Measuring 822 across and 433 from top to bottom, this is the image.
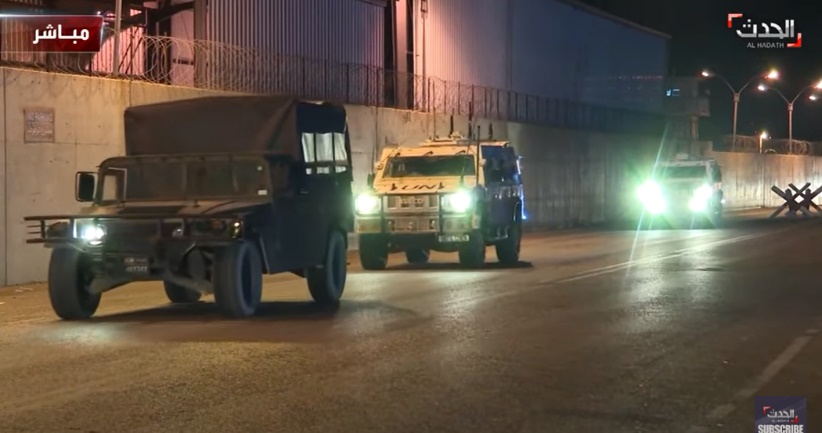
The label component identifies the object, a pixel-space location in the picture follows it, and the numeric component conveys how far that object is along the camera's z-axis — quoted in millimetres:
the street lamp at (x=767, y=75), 58188
